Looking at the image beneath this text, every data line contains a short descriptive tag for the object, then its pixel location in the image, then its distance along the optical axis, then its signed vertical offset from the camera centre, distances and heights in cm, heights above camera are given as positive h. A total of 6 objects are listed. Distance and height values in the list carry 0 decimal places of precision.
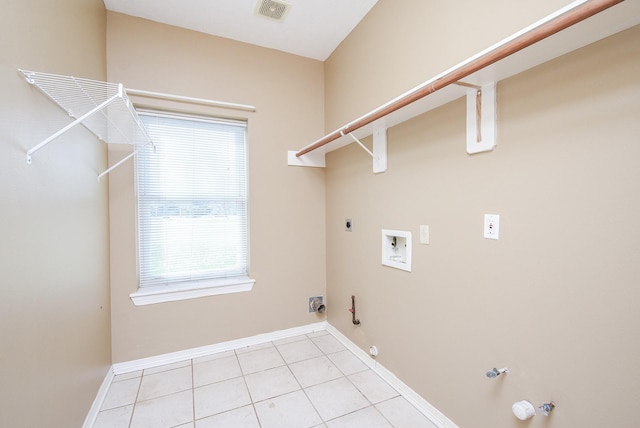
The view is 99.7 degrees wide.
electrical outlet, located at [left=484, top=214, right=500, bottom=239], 122 -7
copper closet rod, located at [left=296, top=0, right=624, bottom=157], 72 +54
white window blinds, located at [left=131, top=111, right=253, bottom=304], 222 +4
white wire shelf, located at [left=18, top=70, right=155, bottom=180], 109 +54
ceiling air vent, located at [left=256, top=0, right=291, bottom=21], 196 +152
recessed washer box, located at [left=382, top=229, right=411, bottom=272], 174 -26
